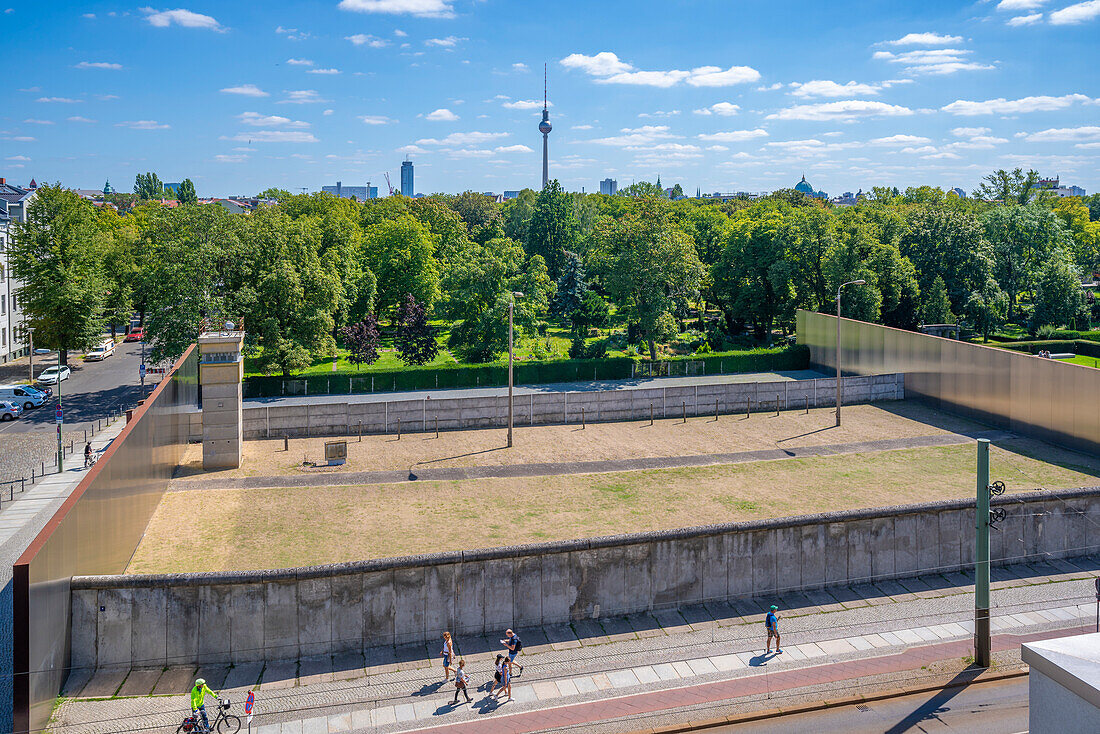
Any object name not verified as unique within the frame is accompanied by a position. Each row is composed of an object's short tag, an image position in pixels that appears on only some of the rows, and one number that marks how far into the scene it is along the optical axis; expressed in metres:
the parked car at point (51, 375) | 51.58
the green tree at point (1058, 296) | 66.25
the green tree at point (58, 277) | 54.59
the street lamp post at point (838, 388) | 41.93
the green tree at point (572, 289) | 78.94
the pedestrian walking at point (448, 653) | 19.00
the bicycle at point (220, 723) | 16.70
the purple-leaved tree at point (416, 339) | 57.92
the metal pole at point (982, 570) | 19.00
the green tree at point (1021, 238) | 70.00
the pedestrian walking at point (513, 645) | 19.05
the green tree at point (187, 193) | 172.50
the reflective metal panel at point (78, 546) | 15.72
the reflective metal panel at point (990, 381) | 36.31
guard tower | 33.62
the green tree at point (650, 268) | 57.09
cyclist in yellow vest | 16.64
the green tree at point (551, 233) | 99.12
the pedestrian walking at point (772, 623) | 20.14
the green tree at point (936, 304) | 61.66
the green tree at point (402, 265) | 72.25
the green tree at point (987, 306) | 61.91
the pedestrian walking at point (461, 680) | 18.17
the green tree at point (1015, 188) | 93.44
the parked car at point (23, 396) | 45.81
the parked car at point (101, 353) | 62.66
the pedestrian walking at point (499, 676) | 18.41
